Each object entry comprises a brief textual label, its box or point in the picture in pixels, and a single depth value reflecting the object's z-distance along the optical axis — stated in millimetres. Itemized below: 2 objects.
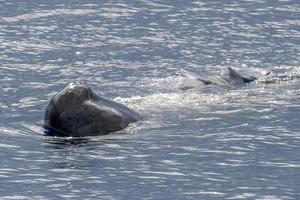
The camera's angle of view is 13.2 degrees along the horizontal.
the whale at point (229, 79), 25844
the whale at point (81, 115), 22062
